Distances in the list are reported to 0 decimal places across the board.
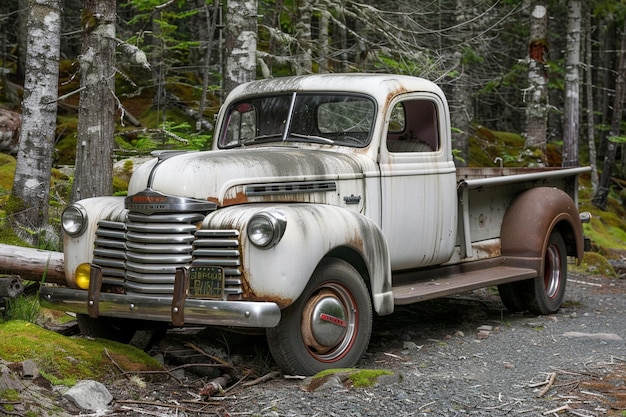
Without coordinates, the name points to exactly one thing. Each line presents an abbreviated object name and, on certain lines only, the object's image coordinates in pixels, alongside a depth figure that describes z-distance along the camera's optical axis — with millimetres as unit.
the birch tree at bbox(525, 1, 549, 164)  14898
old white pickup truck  5566
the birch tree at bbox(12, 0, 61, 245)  8562
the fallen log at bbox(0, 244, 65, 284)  6742
